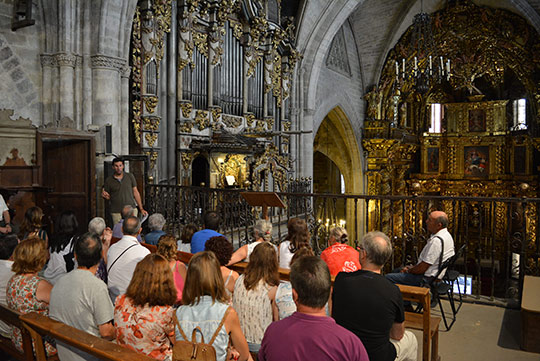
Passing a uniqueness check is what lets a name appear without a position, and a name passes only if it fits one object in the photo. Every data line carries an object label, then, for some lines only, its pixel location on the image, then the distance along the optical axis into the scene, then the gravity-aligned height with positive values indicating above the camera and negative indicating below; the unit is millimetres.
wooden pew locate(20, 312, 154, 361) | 2140 -828
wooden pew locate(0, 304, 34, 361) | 2801 -923
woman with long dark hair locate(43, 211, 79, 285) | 4215 -660
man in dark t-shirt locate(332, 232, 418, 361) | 2656 -772
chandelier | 12391 +3534
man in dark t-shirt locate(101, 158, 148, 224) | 7324 -190
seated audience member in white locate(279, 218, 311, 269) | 4402 -607
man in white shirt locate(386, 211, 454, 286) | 4664 -792
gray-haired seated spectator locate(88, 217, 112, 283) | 4707 -561
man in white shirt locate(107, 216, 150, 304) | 3822 -709
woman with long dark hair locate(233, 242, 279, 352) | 3090 -801
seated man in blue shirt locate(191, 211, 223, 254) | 4648 -616
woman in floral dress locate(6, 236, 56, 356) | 3223 -774
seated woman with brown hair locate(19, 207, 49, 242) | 5008 -476
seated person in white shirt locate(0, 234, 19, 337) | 3535 -714
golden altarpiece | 20078 +2908
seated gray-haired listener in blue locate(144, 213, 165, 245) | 5117 -552
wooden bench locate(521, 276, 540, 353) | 3959 -1303
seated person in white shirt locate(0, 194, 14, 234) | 5543 -522
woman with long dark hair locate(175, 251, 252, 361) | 2508 -744
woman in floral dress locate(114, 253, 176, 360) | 2740 -799
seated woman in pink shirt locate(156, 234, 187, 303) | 3641 -619
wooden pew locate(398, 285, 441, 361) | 3262 -1142
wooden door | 7469 +57
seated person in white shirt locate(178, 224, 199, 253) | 5109 -650
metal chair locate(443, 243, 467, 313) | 4787 -1055
